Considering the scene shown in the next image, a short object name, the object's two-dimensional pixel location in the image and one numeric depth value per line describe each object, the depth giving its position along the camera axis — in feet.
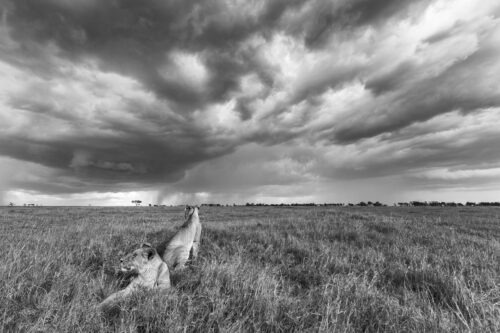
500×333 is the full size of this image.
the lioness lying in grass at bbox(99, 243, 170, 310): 13.83
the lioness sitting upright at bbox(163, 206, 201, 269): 18.56
